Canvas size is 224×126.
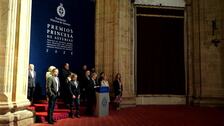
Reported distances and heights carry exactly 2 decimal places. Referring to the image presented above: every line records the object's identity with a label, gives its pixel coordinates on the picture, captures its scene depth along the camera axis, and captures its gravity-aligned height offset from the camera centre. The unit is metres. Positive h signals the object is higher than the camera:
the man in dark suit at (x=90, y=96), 8.21 -0.67
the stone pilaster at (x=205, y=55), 11.25 +0.68
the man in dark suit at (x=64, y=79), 8.14 -0.19
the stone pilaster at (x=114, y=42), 10.46 +1.10
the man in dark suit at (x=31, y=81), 7.62 -0.23
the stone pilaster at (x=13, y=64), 5.57 +0.18
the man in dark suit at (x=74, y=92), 7.48 -0.52
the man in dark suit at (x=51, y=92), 6.57 -0.45
